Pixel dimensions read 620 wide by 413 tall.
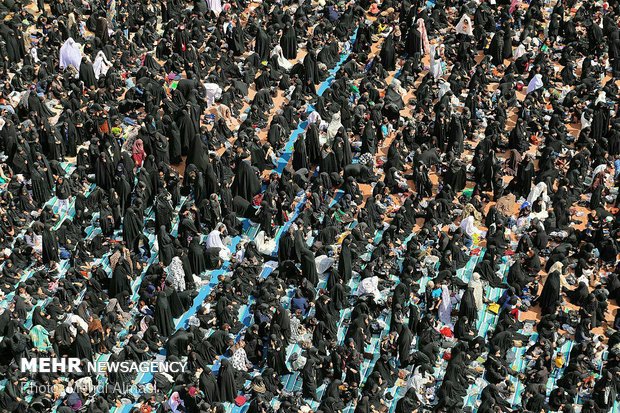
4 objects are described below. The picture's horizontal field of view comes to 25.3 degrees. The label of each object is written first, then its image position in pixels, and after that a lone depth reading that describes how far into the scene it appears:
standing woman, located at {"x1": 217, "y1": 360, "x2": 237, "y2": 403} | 35.84
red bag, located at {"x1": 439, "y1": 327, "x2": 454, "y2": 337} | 38.19
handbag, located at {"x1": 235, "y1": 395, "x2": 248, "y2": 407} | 36.19
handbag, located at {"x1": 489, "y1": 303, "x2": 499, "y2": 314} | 39.16
